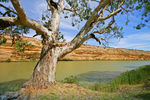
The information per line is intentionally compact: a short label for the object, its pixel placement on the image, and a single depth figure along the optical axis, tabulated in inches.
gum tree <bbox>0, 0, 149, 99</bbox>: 101.2
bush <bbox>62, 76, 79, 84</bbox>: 166.4
